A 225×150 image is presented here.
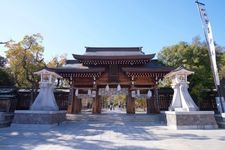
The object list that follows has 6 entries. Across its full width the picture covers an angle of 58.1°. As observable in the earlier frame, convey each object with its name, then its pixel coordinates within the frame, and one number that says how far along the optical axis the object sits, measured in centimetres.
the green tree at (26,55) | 2338
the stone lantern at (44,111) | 1363
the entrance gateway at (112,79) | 2019
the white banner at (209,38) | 1494
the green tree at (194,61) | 2138
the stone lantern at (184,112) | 1342
